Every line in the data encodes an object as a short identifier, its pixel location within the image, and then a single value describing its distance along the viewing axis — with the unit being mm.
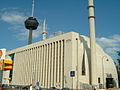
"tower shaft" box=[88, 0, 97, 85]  47625
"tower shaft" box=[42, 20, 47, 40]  78962
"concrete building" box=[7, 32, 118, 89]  48216
